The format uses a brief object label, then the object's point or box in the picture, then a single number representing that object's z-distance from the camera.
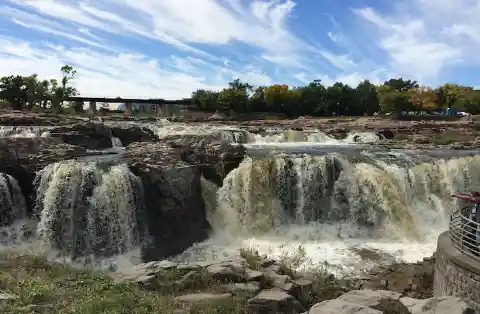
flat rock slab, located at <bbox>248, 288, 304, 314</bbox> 7.03
